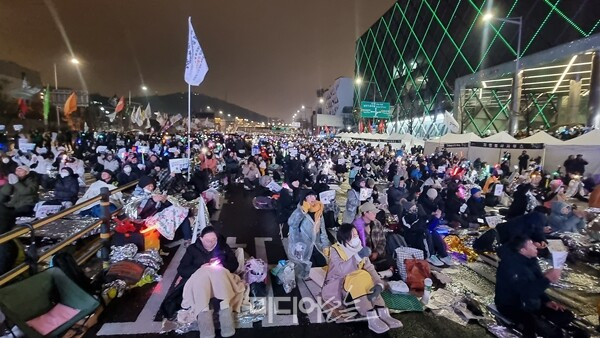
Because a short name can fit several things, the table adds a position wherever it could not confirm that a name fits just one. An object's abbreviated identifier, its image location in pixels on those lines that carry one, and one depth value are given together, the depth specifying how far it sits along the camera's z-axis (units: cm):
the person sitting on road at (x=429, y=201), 781
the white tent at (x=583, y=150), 1513
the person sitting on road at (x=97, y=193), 730
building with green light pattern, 2192
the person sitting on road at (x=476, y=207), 923
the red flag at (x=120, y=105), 2613
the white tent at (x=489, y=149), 1978
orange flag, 2298
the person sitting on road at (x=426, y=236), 628
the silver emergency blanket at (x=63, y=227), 664
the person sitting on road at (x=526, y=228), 531
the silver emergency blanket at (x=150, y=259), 528
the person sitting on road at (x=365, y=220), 568
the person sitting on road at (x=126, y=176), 1054
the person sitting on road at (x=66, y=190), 858
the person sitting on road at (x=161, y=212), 621
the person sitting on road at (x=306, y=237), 539
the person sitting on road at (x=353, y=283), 417
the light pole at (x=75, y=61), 2567
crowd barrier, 319
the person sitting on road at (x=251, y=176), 1398
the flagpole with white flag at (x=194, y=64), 1152
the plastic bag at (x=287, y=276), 488
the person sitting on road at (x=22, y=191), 764
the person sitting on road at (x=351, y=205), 790
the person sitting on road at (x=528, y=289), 384
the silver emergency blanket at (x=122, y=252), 518
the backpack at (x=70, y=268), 361
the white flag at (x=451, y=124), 2367
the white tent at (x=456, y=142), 2270
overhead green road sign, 3481
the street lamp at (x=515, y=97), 2053
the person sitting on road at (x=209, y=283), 375
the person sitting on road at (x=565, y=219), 774
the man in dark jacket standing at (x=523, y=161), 1716
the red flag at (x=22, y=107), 3167
